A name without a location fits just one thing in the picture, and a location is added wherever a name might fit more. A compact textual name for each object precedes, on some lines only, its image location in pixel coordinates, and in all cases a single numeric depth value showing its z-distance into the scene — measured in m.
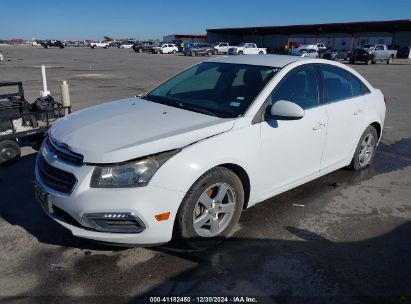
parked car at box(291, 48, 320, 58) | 38.30
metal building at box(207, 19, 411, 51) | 55.56
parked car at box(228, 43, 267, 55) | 46.72
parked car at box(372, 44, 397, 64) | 35.59
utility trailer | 5.37
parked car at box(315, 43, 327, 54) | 46.64
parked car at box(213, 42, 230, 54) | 53.00
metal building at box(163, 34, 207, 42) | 90.31
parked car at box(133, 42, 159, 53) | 58.35
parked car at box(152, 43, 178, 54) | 56.28
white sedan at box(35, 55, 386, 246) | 2.85
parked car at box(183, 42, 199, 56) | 49.86
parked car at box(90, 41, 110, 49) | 80.03
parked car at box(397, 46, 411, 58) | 50.94
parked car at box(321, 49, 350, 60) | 38.41
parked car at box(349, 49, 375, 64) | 34.38
